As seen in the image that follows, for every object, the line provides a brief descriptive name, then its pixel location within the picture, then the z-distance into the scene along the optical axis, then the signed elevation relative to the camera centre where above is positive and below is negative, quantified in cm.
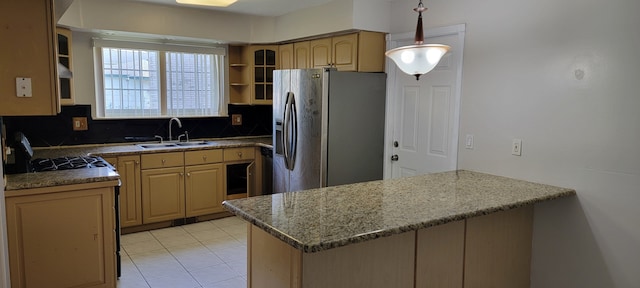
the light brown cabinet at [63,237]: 255 -83
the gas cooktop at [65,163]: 305 -46
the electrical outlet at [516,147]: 286 -25
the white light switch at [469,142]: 318 -25
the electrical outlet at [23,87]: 243 +8
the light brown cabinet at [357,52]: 385 +50
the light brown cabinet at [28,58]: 239 +24
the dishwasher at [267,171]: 484 -75
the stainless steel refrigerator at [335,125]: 381 -18
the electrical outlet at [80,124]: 434 -23
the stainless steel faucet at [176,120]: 480 -19
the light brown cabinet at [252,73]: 503 +37
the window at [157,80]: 450 +25
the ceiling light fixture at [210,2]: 319 +75
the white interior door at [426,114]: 330 -5
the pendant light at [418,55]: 211 +26
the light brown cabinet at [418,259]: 190 -76
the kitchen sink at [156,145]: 450 -45
